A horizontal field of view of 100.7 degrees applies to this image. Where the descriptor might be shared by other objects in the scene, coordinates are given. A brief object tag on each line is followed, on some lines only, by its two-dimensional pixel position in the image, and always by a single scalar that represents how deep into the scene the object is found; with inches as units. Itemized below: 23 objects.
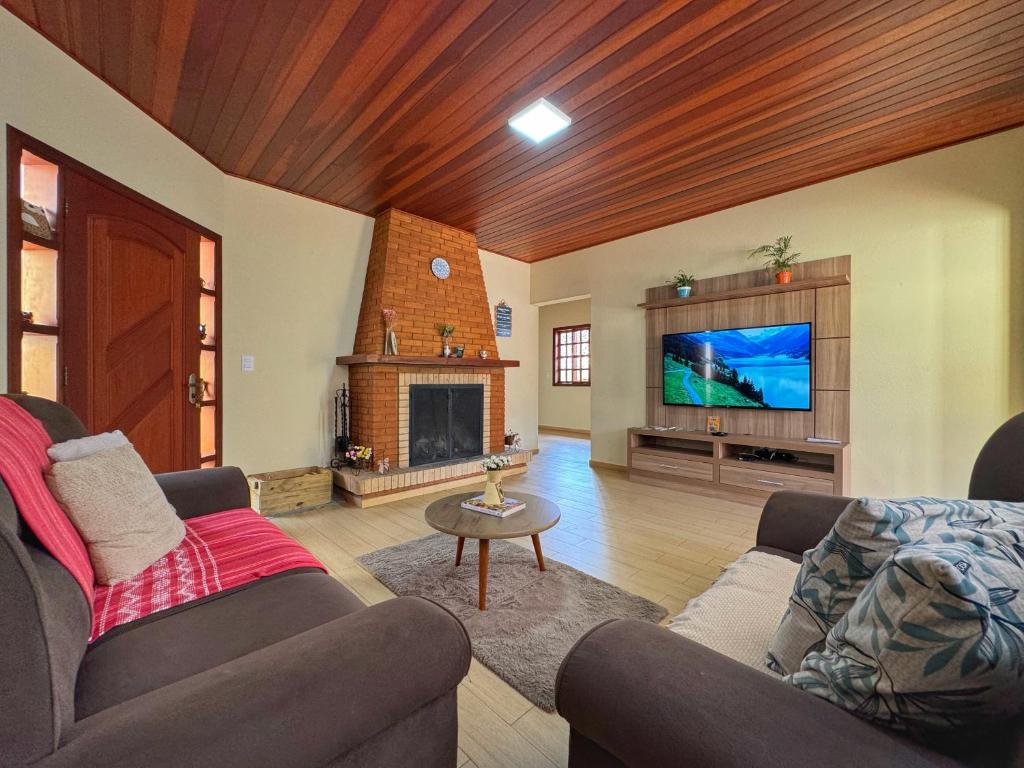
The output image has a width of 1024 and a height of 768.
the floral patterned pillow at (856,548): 29.4
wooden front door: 82.8
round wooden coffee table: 72.9
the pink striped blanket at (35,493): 34.8
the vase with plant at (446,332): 167.5
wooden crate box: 123.5
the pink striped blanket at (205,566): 43.3
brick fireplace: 147.9
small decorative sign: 209.8
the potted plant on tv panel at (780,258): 137.9
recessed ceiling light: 93.2
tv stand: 126.1
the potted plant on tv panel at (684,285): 160.1
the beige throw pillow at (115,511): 43.9
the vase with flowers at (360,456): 143.9
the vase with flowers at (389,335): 149.6
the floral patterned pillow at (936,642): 19.9
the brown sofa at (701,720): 21.5
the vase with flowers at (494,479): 84.7
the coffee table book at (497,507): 81.6
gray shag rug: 61.6
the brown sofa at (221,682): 21.6
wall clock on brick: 167.3
